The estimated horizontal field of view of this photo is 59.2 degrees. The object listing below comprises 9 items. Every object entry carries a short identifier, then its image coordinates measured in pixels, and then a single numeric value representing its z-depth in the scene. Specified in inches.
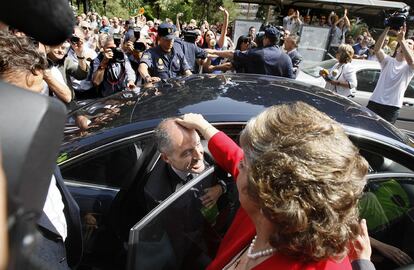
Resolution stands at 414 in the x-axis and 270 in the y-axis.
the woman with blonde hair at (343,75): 197.4
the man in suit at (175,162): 65.6
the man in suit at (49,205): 52.8
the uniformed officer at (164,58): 168.4
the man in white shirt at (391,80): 176.4
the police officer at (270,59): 173.8
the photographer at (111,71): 152.8
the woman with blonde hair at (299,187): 36.7
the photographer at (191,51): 184.6
